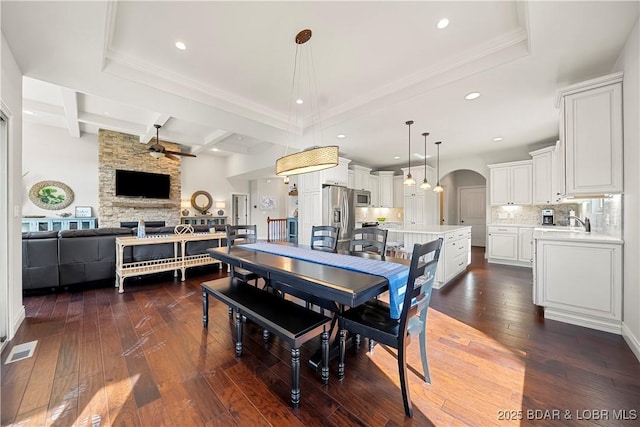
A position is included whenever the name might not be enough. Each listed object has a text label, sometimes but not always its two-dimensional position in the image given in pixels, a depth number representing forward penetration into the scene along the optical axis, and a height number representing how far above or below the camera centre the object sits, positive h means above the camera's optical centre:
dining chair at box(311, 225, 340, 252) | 2.89 -0.35
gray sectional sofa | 3.30 -0.62
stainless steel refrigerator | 5.36 +0.05
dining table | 1.46 -0.44
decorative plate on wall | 6.23 +0.53
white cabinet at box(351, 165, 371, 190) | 6.64 +0.97
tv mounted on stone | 7.14 +0.92
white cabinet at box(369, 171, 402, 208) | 7.34 +0.72
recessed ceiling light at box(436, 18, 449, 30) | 2.16 +1.70
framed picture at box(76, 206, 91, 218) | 6.73 +0.09
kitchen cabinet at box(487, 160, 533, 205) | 5.42 +0.64
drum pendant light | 2.31 +0.54
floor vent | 1.94 -1.14
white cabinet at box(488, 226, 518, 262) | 5.43 -0.75
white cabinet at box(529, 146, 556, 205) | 4.96 +0.72
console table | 3.68 -0.78
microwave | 6.41 +0.37
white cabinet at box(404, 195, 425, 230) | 6.78 +0.04
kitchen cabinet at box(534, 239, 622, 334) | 2.36 -0.76
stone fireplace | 6.92 +1.07
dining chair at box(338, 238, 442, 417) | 1.45 -0.74
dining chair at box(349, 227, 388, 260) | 2.52 -0.33
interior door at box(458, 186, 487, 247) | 8.06 +0.03
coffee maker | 5.30 -0.15
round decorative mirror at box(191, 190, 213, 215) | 8.84 +0.47
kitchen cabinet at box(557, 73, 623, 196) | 2.37 +0.78
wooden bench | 1.50 -0.74
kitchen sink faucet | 3.53 -0.23
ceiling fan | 5.34 +1.42
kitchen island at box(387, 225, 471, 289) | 3.81 -0.56
